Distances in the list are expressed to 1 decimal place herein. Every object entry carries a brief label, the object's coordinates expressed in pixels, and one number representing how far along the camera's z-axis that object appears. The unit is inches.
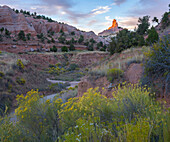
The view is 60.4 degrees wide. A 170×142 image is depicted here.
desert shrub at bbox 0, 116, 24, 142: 114.9
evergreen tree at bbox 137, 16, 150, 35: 1716.3
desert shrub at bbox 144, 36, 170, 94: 205.3
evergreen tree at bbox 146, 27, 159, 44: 619.1
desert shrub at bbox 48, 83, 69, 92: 655.5
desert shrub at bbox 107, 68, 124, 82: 311.8
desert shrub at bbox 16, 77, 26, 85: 568.4
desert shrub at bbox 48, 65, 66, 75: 1231.9
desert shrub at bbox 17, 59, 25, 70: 668.6
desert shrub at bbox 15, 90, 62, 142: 135.0
